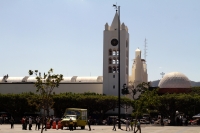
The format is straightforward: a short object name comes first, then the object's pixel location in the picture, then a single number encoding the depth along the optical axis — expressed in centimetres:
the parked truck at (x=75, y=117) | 4444
